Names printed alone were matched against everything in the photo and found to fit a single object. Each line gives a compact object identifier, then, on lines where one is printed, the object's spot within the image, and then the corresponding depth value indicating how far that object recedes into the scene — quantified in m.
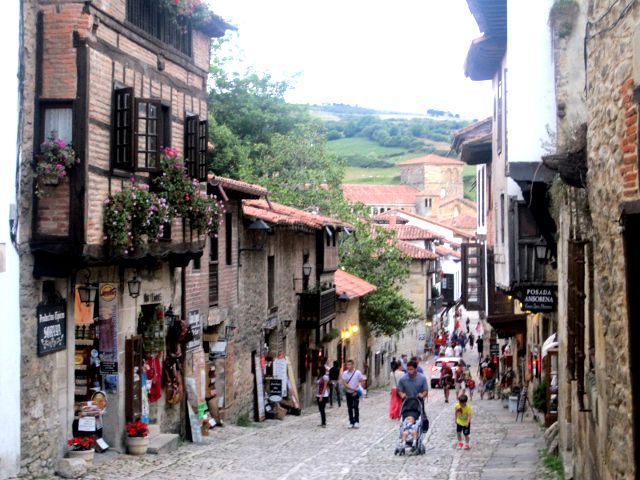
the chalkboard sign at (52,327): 14.08
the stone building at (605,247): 7.81
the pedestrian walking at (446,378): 36.03
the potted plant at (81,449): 15.15
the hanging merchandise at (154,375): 18.73
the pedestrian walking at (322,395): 24.45
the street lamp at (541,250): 18.70
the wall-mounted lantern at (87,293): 15.59
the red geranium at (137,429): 17.22
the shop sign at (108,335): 16.91
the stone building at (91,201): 13.98
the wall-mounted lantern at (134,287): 17.53
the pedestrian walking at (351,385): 22.92
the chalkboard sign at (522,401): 25.16
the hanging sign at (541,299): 19.06
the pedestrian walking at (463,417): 18.61
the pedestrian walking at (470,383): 35.19
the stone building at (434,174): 173.25
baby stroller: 17.64
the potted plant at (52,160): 13.89
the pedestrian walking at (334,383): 29.46
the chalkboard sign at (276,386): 27.52
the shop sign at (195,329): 21.34
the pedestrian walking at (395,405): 19.11
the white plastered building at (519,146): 17.84
